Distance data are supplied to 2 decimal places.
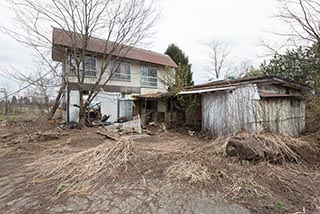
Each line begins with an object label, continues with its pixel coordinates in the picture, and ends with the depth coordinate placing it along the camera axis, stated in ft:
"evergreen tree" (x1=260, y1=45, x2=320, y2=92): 27.26
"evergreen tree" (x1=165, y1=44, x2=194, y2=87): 48.06
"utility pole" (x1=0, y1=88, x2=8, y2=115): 34.59
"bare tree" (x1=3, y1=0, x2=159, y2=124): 23.16
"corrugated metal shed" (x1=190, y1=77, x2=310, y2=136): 18.68
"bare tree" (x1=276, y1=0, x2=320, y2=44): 23.73
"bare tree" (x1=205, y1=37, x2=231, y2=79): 60.75
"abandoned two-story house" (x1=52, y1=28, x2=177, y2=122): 26.64
